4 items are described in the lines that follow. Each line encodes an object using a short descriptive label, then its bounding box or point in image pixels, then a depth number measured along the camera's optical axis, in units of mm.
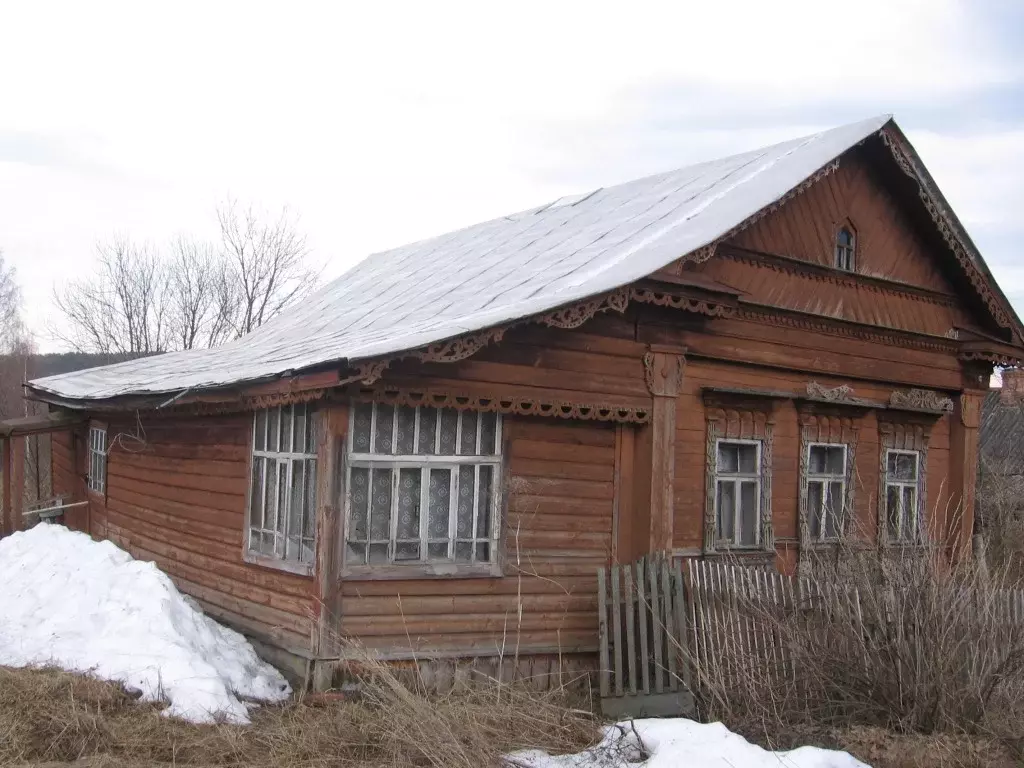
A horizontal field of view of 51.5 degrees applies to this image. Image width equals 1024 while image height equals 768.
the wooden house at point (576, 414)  8086
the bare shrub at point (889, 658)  6508
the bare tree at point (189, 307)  35406
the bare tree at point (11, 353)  43844
